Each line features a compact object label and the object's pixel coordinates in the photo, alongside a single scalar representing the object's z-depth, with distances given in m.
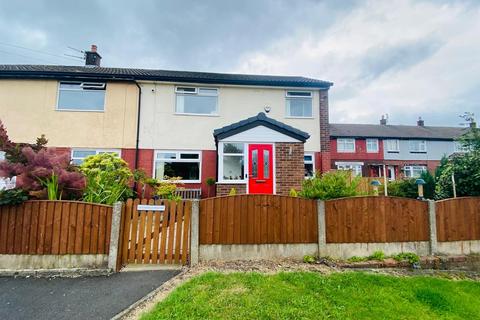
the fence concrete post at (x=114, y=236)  4.08
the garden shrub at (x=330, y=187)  4.95
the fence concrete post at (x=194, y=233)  4.29
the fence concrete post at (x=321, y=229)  4.59
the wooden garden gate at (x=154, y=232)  4.28
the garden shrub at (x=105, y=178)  5.41
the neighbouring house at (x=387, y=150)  27.91
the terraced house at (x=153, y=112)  10.76
